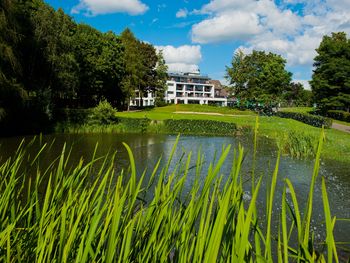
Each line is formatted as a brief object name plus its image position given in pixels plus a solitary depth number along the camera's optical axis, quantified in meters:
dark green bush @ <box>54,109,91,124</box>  34.37
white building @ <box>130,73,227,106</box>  133.68
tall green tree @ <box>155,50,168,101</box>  75.81
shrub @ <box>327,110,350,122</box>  42.31
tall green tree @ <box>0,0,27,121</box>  24.66
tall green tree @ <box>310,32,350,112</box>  44.88
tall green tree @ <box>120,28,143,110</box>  62.28
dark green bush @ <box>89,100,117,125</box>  34.25
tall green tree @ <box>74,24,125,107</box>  50.38
